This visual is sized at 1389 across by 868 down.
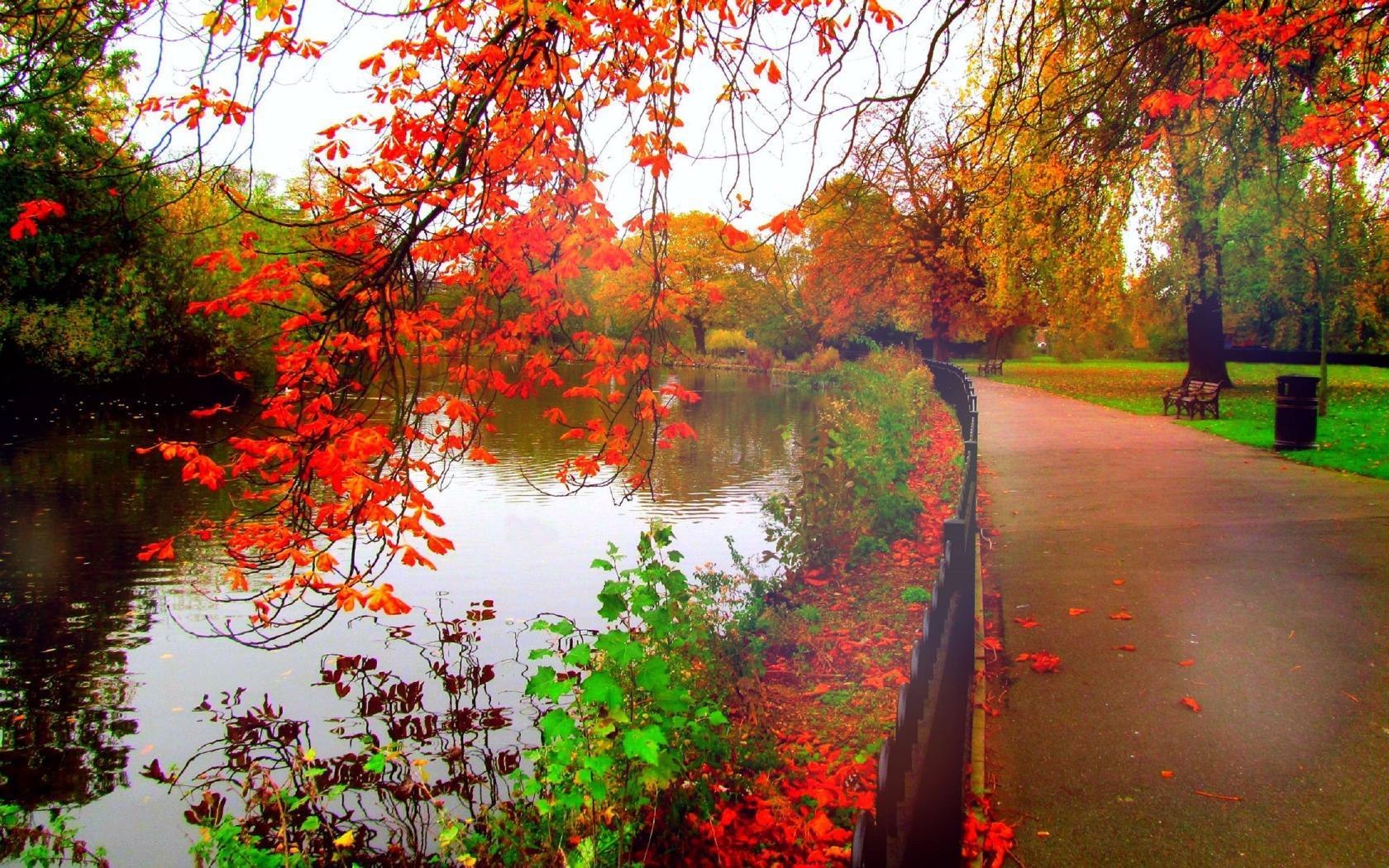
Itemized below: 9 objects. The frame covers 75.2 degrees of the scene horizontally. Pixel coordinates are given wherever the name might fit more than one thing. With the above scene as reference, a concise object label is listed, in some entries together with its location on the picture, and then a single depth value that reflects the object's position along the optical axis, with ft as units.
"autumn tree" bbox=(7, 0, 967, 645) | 15.65
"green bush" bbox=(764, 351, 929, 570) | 31.35
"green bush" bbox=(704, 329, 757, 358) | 223.71
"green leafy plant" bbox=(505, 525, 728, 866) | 13.19
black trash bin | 47.93
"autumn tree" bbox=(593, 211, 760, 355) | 193.57
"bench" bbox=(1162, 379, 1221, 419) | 68.08
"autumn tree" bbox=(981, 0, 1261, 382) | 21.48
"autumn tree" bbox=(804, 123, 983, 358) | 121.49
